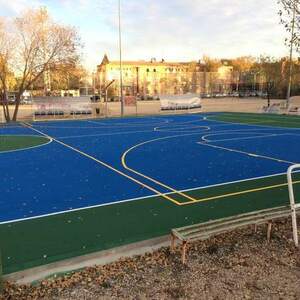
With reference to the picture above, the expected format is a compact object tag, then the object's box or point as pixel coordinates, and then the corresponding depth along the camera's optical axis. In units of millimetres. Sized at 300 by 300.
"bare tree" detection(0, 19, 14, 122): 24328
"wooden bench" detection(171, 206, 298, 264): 4352
